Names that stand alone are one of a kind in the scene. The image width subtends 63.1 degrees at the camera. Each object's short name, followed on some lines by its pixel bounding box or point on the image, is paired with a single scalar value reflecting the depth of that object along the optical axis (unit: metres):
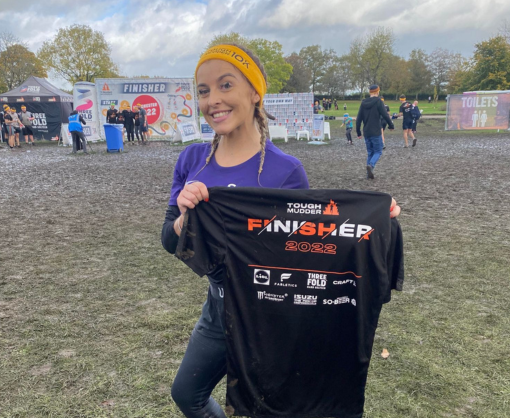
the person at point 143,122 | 22.51
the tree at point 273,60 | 56.84
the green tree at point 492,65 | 37.59
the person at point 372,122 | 10.38
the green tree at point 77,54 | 54.38
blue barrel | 18.86
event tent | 25.05
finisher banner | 23.73
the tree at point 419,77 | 69.75
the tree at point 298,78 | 74.76
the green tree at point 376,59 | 68.94
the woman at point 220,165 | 1.84
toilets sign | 24.72
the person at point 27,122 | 23.36
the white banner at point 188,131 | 23.05
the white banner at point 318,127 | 22.30
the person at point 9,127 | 21.14
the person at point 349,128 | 20.83
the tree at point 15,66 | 47.69
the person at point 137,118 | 22.84
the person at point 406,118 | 17.34
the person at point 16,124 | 22.43
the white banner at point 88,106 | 23.03
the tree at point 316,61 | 90.69
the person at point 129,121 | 22.58
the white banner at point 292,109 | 22.67
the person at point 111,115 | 21.78
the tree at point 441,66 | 69.38
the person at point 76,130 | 18.30
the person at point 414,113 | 18.00
